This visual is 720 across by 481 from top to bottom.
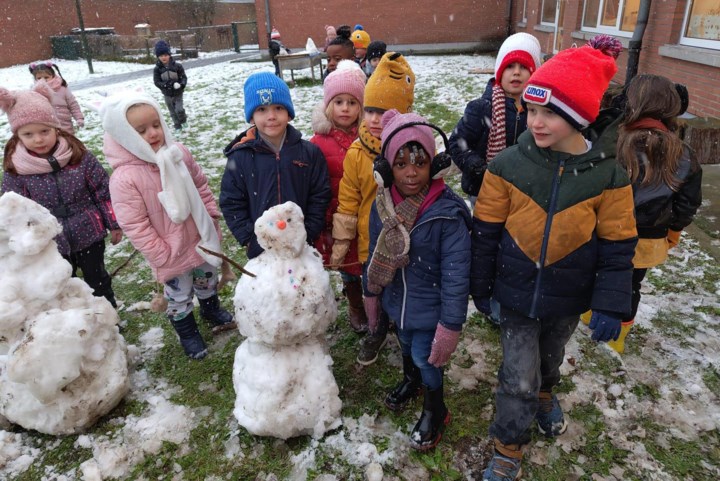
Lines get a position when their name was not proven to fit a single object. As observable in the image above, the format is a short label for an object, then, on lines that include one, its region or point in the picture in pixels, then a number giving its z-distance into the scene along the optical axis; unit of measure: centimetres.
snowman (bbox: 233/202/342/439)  221
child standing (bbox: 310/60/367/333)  278
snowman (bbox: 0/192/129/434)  231
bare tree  3401
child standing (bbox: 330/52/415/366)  255
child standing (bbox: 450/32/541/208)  270
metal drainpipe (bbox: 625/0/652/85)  740
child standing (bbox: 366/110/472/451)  200
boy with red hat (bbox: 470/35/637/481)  178
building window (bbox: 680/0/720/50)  612
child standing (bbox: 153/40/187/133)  865
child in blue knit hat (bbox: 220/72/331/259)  259
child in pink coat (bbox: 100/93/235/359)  261
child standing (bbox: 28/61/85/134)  676
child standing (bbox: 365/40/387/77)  692
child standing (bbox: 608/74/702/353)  243
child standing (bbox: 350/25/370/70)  868
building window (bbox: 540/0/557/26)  1369
